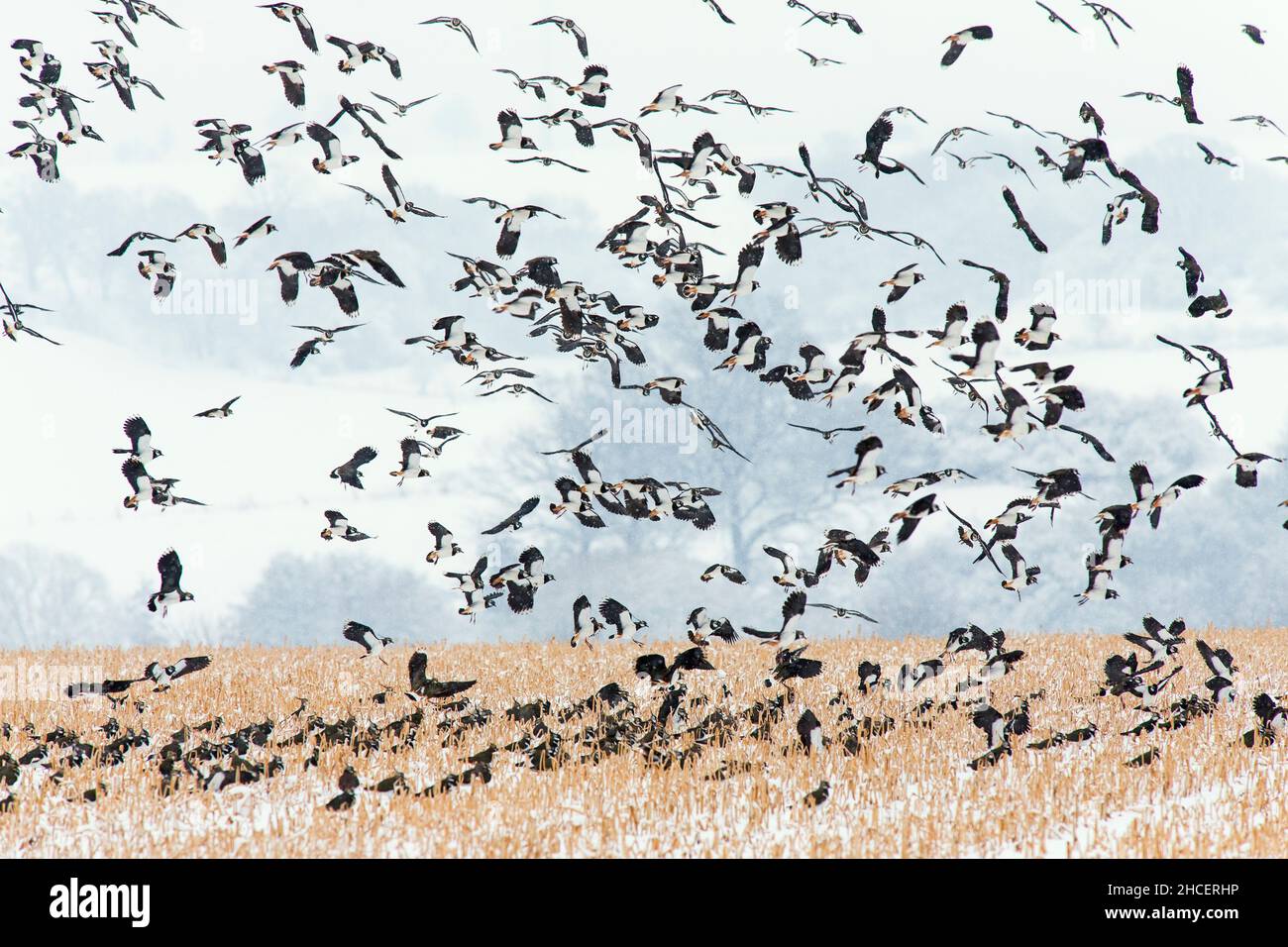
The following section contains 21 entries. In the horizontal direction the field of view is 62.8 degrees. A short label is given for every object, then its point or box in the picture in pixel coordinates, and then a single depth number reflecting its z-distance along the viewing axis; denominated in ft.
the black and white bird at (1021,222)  38.22
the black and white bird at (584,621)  40.98
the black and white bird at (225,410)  42.93
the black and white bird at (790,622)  38.63
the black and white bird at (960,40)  39.37
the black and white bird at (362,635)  44.09
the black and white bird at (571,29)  43.93
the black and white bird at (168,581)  39.52
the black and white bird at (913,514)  34.19
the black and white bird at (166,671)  41.04
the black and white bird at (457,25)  43.62
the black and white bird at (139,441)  41.27
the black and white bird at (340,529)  42.24
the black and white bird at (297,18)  39.60
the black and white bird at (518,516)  38.96
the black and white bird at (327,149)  40.70
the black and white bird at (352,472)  42.09
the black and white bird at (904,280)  37.68
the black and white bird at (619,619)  41.42
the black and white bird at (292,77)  40.75
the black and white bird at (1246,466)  38.14
